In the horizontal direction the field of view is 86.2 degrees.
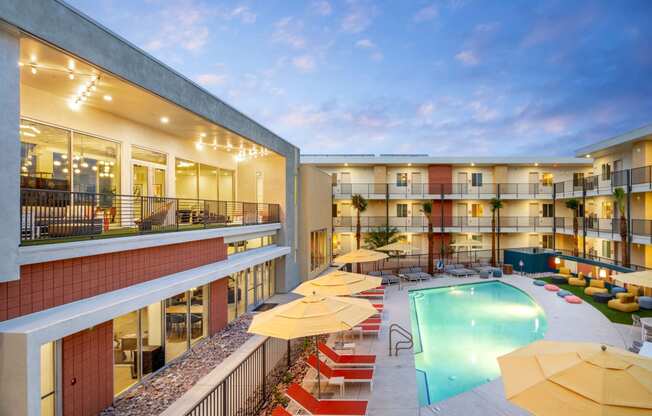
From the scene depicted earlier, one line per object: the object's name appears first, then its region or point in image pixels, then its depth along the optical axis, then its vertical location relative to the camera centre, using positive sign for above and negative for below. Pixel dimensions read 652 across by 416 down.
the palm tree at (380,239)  27.31 -2.37
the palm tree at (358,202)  26.72 +0.53
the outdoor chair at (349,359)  9.25 -4.06
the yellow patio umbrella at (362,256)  17.42 -2.44
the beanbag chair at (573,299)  17.19 -4.55
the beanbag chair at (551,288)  19.75 -4.59
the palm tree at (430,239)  24.58 -2.15
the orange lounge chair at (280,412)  6.55 -3.84
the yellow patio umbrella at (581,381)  4.19 -2.30
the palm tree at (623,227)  19.02 -1.07
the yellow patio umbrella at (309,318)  7.11 -2.40
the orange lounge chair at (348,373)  8.63 -4.18
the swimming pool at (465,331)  10.69 -5.16
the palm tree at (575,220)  24.56 -0.88
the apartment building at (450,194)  32.41 +1.35
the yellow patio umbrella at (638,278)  11.95 -2.54
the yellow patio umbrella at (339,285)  11.32 -2.58
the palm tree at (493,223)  27.76 -1.19
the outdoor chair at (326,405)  6.94 -4.01
